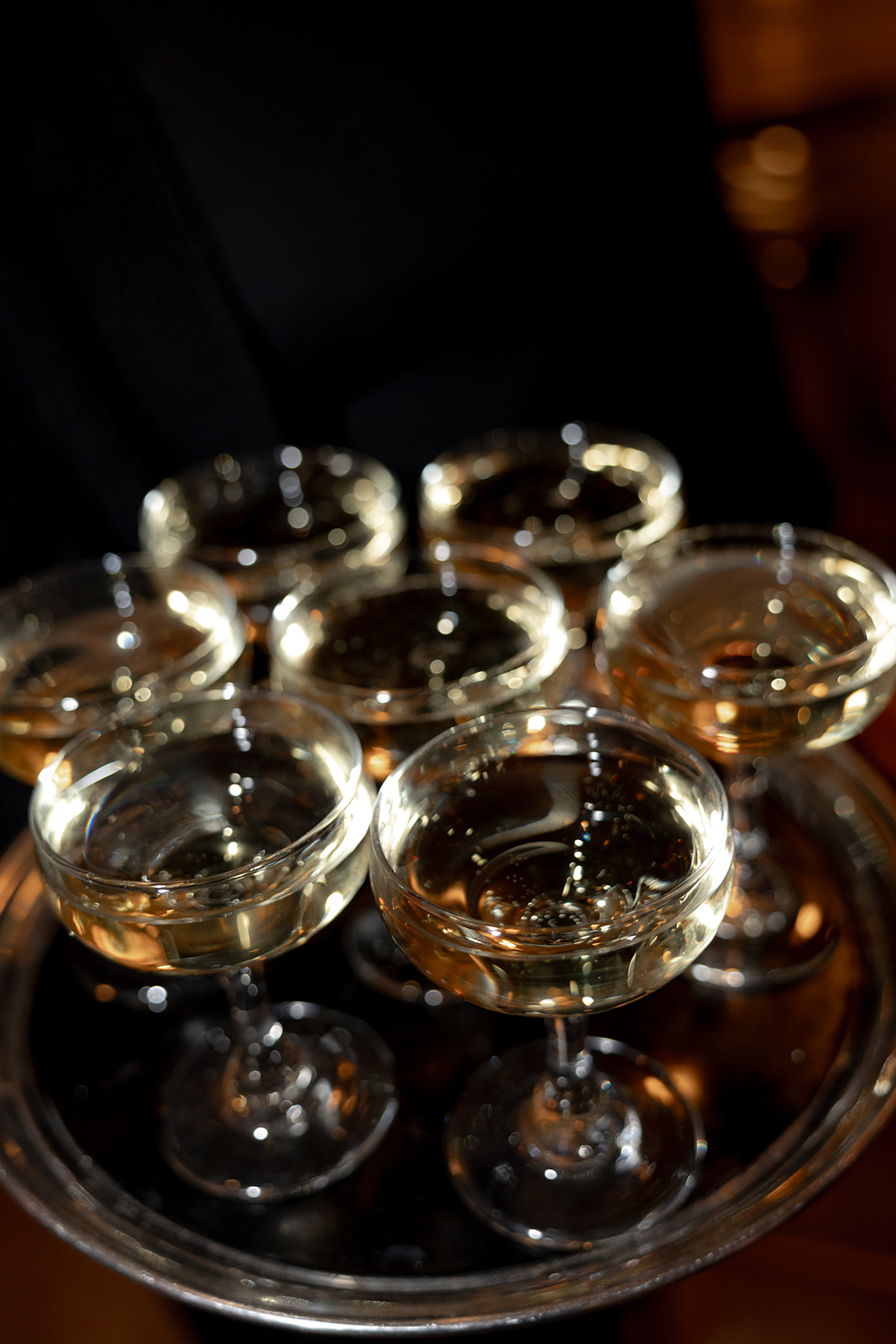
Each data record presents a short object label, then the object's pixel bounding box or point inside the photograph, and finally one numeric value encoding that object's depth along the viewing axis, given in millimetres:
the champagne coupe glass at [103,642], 599
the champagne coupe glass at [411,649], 558
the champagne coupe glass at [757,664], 524
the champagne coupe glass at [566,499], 703
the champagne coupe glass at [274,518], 732
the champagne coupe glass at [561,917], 404
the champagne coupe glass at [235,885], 439
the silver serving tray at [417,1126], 472
